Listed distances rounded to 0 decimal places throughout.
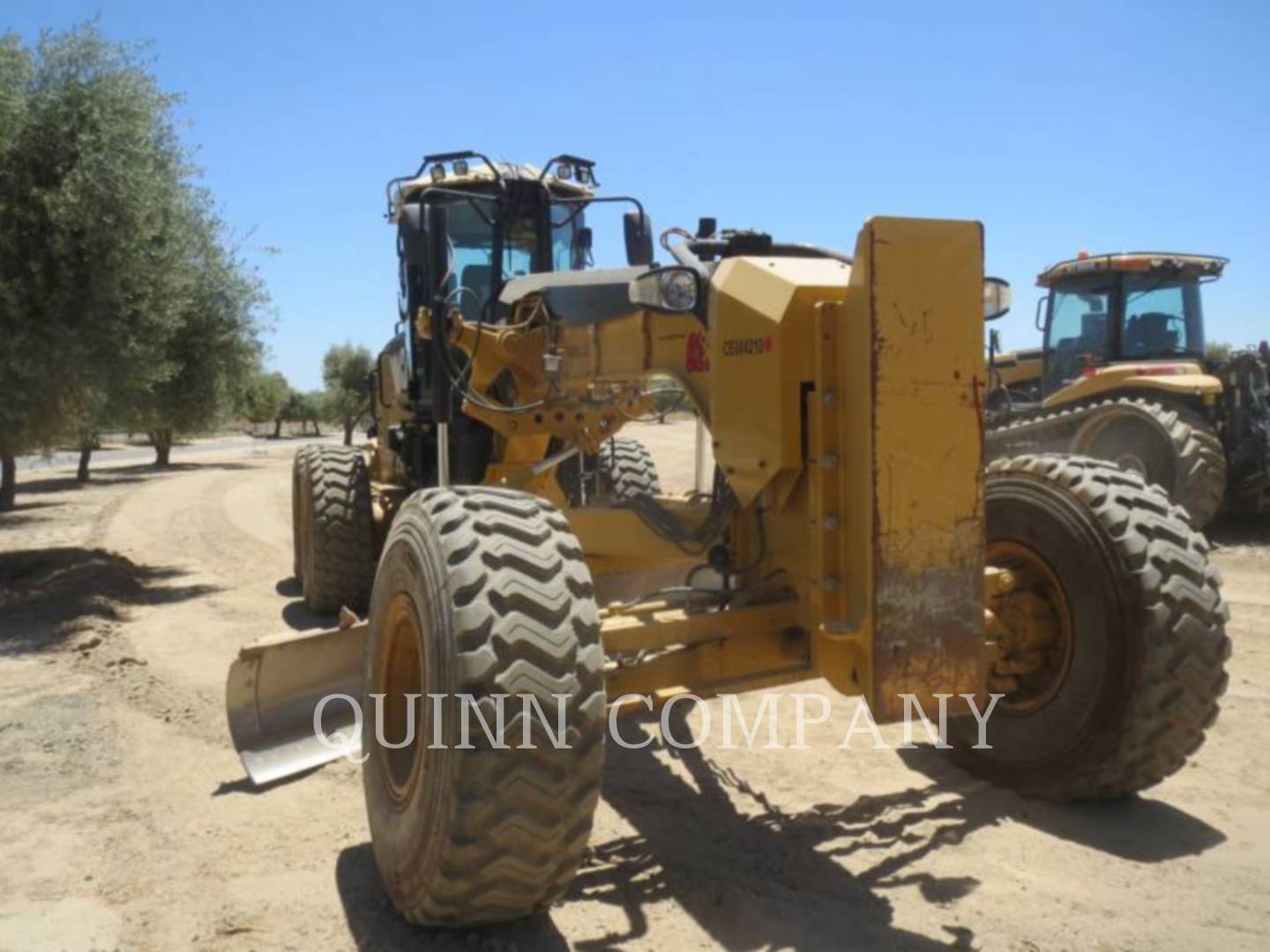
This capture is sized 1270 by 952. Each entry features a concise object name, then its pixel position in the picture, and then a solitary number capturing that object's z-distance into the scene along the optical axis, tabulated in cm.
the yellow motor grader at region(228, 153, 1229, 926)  304
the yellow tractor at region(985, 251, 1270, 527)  1109
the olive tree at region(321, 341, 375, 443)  5500
